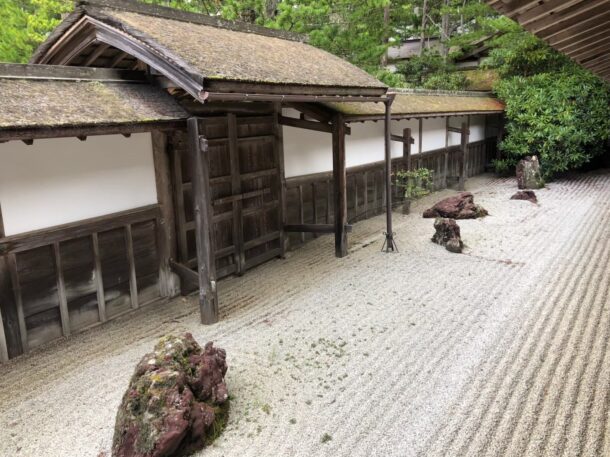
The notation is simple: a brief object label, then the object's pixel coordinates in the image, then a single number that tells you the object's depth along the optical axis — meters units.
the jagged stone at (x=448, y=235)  8.88
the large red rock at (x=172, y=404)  3.48
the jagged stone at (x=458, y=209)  11.33
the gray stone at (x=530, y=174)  14.80
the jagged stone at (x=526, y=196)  13.02
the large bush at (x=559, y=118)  14.92
